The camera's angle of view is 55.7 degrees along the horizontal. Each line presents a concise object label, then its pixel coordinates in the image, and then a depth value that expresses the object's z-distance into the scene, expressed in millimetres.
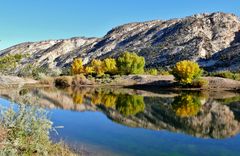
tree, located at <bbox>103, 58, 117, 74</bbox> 73068
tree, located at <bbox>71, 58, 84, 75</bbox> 79193
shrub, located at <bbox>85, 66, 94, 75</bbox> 76241
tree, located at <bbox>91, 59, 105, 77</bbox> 74261
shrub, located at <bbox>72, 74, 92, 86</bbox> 66506
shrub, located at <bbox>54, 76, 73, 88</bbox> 66042
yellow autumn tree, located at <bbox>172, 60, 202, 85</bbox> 57501
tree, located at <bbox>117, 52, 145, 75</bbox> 71367
